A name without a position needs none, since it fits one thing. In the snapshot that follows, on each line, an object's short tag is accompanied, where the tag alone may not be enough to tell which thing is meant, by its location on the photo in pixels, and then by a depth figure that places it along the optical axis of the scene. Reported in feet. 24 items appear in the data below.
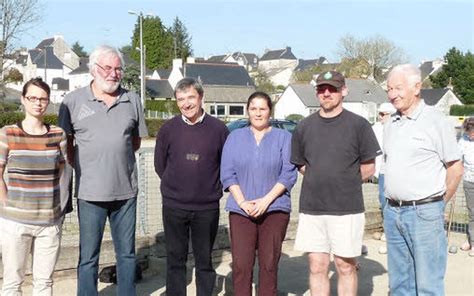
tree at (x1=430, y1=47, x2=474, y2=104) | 209.97
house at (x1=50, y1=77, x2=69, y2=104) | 275.59
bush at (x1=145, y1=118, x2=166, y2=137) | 116.78
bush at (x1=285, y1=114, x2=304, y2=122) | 175.42
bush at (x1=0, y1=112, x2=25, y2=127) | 104.83
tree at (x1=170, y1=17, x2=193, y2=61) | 325.42
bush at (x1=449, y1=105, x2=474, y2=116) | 175.78
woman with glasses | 14.06
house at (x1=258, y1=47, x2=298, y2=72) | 436.76
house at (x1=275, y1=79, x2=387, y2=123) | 203.00
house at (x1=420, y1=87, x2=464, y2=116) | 201.73
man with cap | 14.96
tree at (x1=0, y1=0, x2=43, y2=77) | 114.73
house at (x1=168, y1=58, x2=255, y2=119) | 205.49
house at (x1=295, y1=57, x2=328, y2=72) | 413.59
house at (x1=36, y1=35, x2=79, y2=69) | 331.77
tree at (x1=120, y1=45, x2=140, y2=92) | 208.33
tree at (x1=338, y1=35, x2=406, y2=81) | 236.43
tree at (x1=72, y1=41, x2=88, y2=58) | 416.87
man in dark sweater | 16.15
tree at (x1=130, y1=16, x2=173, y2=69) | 319.27
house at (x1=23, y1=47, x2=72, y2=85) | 306.51
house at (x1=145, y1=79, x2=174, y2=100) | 229.66
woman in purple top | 15.71
